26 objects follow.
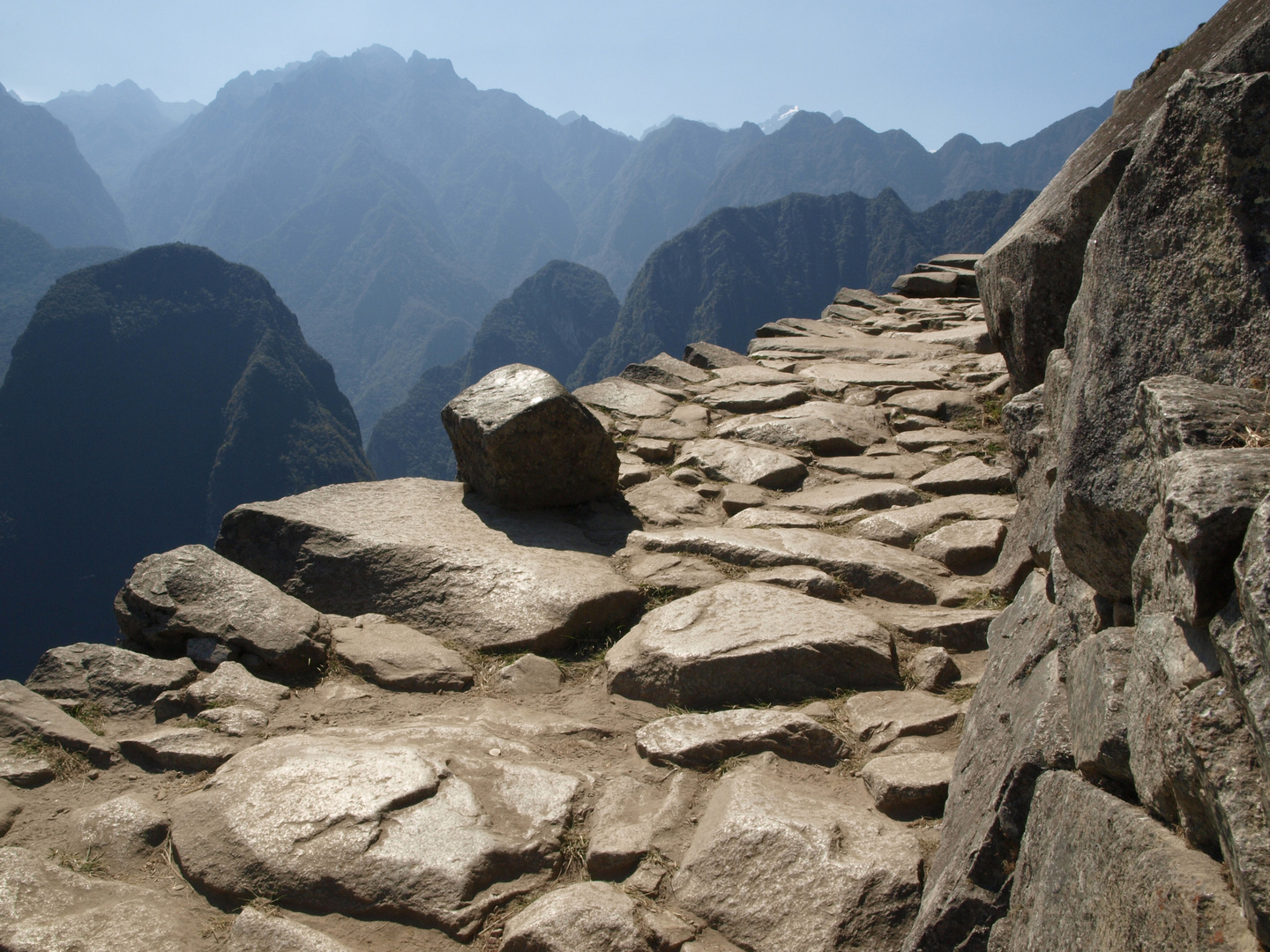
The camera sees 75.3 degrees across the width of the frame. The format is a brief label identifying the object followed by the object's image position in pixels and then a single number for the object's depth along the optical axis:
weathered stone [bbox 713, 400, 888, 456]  4.86
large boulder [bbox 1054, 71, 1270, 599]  1.31
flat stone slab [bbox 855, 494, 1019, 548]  3.65
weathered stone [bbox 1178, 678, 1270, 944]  0.87
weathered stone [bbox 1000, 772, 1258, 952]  0.95
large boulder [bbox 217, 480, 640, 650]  3.15
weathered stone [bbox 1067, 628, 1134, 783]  1.26
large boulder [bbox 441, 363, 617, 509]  3.91
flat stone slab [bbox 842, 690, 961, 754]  2.36
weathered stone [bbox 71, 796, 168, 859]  2.05
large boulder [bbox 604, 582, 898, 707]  2.64
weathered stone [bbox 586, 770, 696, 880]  1.99
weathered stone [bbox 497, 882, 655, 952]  1.75
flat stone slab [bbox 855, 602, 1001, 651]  2.80
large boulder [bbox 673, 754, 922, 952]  1.75
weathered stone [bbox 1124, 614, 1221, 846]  1.03
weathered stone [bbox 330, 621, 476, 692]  2.85
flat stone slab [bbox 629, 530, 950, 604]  3.21
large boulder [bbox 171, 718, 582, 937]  1.90
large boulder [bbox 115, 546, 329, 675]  2.94
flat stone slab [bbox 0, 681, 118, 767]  2.40
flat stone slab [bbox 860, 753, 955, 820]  2.05
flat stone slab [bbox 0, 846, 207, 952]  1.74
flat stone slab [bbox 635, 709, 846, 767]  2.36
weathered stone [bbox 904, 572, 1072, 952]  1.51
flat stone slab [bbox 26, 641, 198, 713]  2.70
